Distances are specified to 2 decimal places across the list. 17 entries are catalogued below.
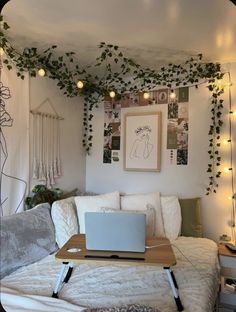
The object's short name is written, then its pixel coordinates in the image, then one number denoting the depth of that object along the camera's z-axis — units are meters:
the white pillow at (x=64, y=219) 1.39
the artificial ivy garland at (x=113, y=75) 1.47
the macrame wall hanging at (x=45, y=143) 1.55
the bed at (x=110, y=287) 0.99
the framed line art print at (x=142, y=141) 1.50
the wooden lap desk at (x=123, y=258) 1.01
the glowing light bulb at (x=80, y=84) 1.54
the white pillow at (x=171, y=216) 1.77
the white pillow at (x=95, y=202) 1.46
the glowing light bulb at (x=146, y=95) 1.61
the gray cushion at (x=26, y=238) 1.07
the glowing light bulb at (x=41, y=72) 1.48
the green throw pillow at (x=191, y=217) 1.91
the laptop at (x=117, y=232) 1.06
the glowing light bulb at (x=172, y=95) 1.67
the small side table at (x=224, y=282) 1.62
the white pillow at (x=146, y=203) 1.60
